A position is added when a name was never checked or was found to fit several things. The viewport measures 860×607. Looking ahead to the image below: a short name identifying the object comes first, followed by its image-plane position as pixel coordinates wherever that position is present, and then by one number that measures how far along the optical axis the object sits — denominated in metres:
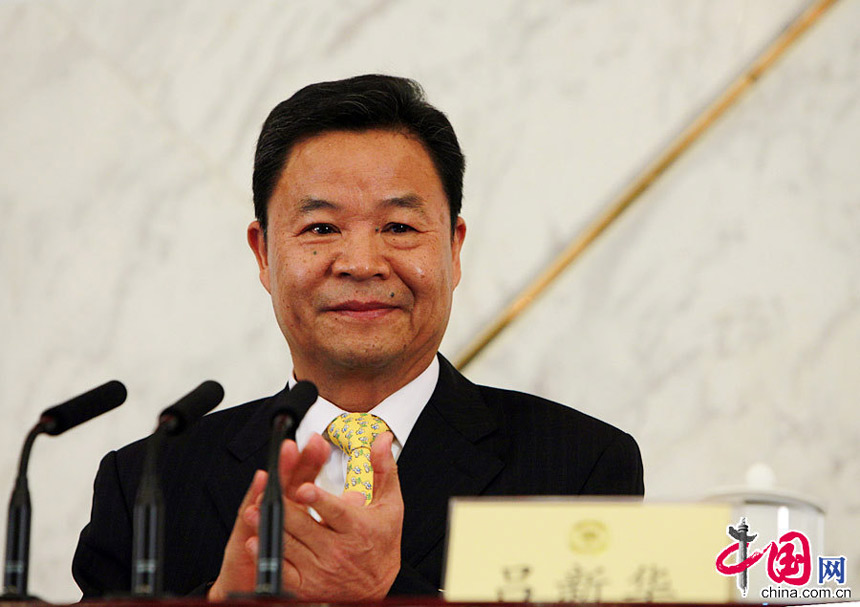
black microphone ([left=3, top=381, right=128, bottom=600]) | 4.63
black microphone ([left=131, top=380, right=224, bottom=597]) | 4.58
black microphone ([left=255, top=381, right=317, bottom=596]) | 4.56
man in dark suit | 4.92
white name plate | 4.53
